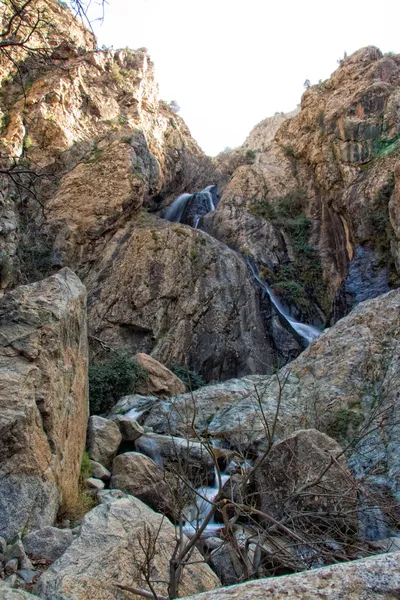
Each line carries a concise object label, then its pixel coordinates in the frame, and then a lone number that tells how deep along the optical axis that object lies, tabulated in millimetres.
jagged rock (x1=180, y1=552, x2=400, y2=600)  1538
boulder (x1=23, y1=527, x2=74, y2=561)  4801
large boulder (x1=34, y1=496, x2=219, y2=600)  3852
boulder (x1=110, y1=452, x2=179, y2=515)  7391
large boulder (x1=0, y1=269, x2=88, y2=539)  5395
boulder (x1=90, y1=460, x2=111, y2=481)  7734
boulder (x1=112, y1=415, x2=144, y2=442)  9984
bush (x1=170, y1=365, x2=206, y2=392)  17436
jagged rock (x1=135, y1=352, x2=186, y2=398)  15633
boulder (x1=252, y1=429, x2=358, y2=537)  6379
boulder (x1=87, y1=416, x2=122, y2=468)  8531
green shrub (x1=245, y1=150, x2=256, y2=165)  35028
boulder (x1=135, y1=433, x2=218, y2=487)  9000
